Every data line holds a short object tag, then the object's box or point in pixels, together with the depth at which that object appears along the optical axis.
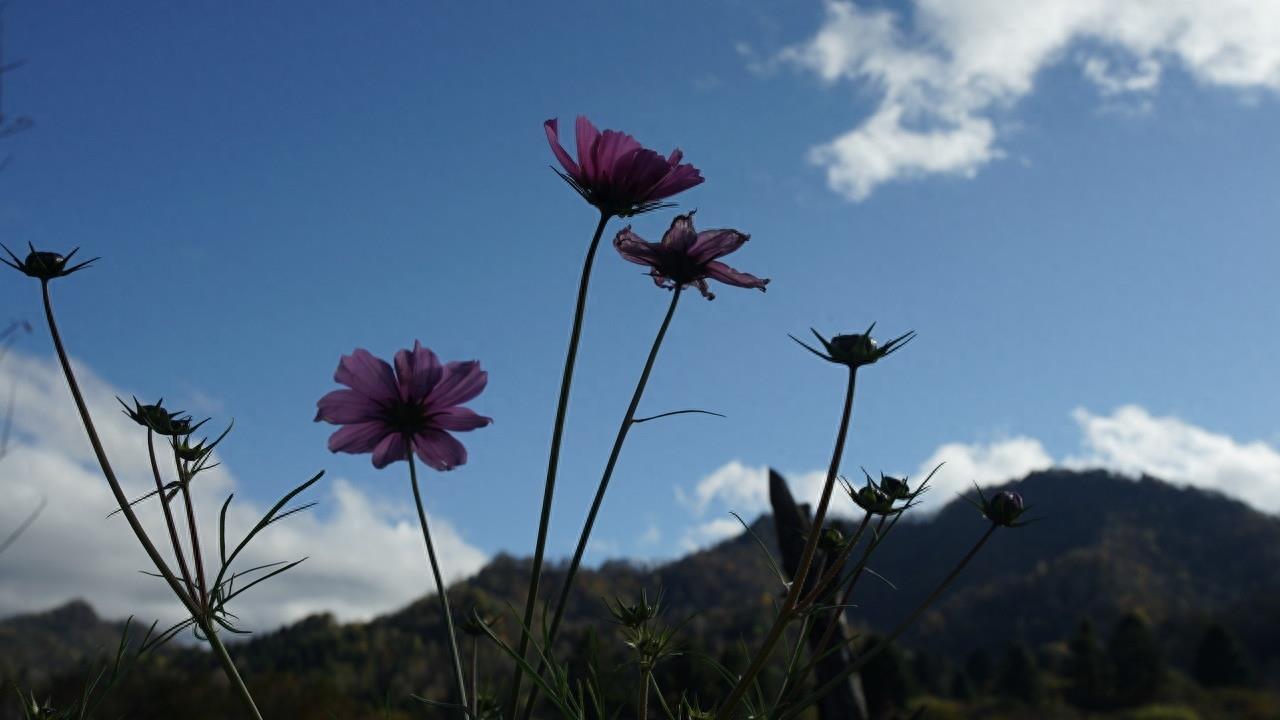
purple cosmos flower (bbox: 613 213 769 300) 0.38
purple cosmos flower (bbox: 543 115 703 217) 0.36
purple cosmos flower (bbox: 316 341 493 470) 0.36
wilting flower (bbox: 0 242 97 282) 0.32
